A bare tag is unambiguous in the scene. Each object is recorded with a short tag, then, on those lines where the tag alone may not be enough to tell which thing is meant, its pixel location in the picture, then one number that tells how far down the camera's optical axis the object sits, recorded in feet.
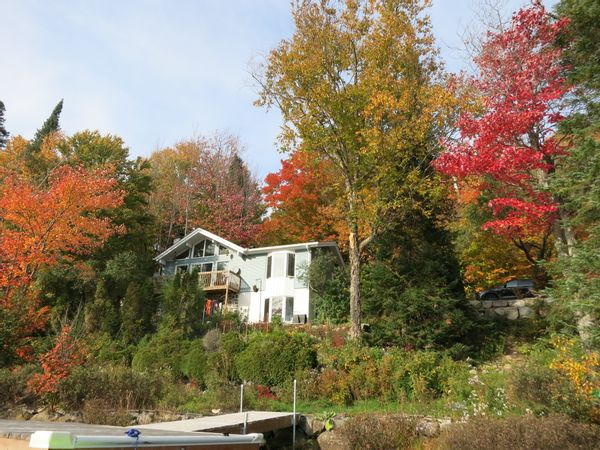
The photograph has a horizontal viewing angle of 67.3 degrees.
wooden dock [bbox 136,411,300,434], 24.84
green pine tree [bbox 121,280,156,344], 66.59
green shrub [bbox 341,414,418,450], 27.58
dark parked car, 66.95
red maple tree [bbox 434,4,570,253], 42.11
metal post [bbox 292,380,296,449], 32.27
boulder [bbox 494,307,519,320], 56.24
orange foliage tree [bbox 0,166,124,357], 56.44
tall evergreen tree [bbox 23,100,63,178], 92.99
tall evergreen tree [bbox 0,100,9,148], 131.51
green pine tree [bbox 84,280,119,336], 66.13
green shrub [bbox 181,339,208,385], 50.75
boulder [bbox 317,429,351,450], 29.50
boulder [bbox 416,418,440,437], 29.07
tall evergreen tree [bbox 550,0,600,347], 29.55
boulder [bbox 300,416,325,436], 33.47
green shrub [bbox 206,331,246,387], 48.49
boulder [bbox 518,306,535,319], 54.49
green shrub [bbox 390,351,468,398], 38.24
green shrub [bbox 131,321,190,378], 53.83
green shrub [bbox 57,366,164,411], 38.55
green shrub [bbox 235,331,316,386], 46.83
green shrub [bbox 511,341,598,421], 23.98
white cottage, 82.79
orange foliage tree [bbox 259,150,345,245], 97.04
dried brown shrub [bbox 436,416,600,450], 21.13
